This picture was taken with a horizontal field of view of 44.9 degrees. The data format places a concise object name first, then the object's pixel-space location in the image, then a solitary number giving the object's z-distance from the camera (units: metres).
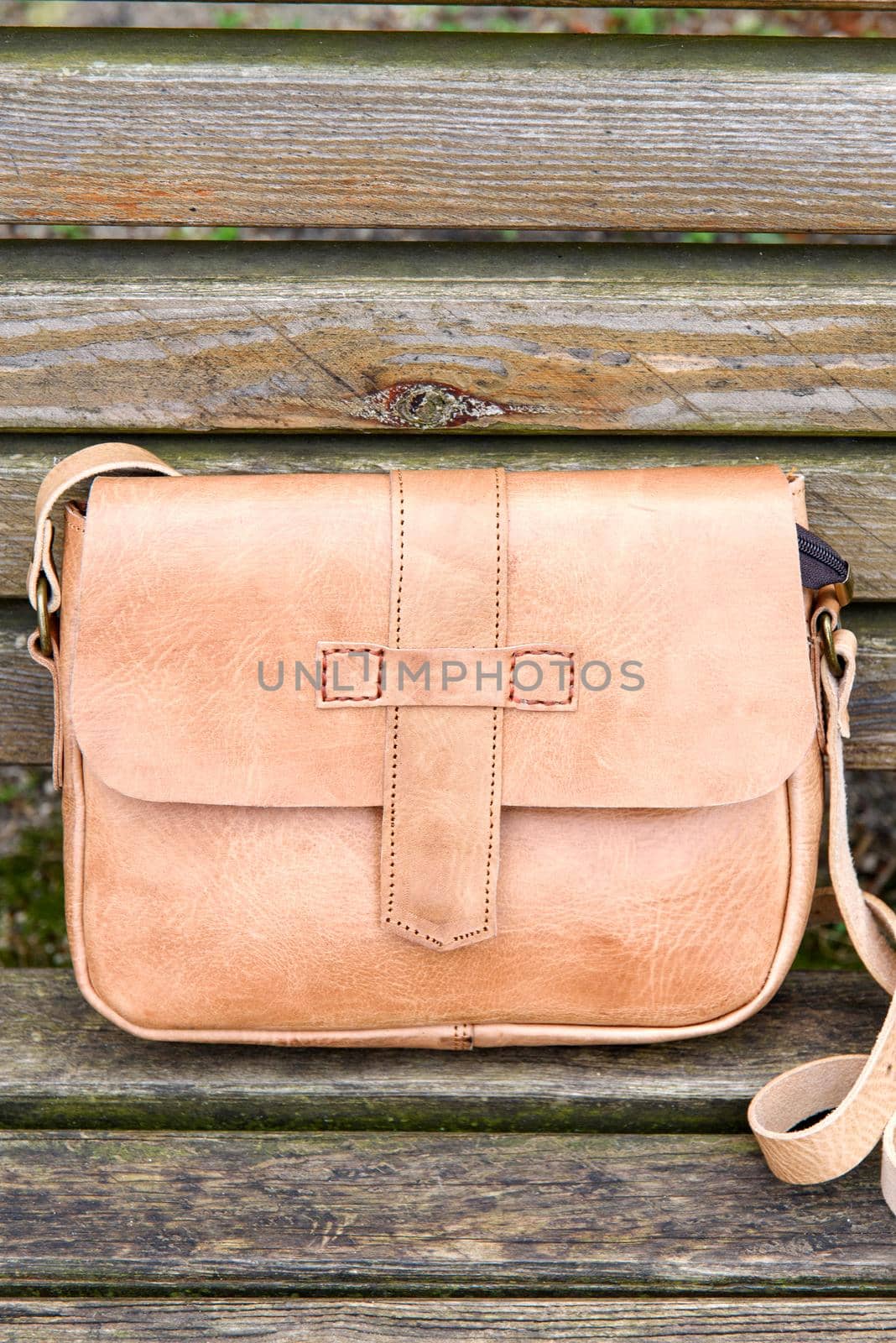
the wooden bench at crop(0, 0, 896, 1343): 0.85
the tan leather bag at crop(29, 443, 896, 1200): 0.91
